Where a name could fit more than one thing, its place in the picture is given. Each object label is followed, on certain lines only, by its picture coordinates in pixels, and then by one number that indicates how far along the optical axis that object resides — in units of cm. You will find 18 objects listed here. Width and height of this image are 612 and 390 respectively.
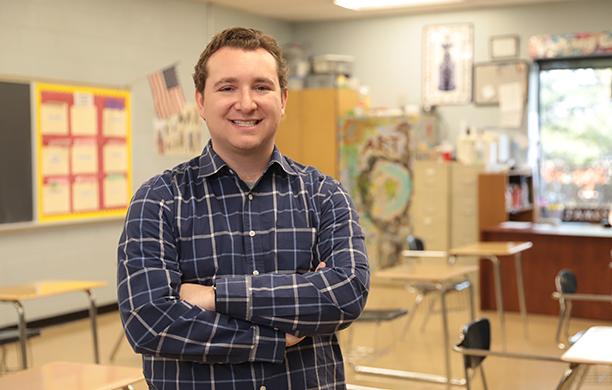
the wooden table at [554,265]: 774
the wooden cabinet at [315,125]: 1028
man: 179
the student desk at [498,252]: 652
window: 995
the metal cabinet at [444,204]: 908
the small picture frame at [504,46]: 1005
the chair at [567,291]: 575
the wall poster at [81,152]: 742
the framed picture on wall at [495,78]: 1004
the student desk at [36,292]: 488
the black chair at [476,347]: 361
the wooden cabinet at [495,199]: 866
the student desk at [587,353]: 311
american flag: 873
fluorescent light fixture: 859
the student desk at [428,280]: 555
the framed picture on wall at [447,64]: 1038
